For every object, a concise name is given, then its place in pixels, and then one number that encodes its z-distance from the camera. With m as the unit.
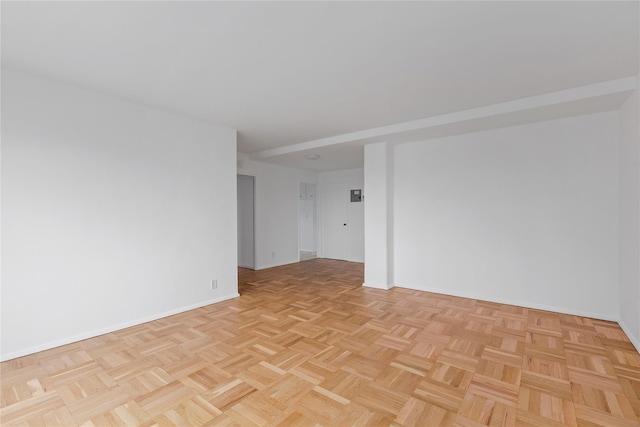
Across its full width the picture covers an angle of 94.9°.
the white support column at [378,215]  4.72
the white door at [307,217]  8.07
